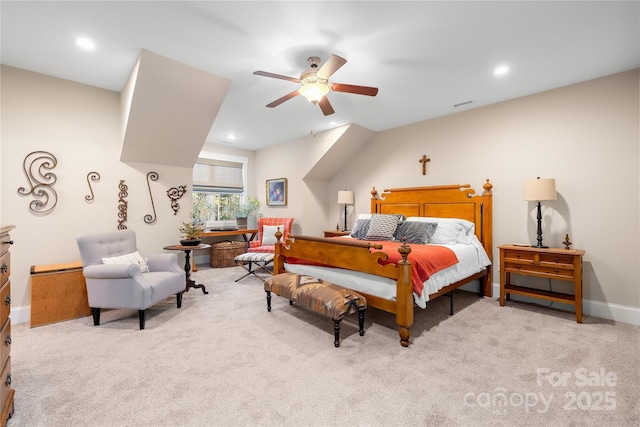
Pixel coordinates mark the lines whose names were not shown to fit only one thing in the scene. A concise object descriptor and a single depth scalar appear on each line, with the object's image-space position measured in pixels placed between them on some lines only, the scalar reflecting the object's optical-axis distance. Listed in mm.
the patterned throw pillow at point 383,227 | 3863
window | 6016
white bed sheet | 2561
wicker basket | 5508
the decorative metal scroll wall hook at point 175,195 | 4105
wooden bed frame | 2395
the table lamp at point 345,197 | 5383
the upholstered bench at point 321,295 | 2354
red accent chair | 4625
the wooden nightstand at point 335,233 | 5220
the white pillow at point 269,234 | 5539
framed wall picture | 6117
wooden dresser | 1469
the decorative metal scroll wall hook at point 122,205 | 3621
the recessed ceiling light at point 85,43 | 2447
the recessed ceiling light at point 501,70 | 2906
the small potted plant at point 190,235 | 3753
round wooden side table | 3734
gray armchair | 2697
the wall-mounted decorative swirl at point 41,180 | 2986
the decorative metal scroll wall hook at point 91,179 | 3371
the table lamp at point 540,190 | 3137
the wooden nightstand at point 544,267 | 2924
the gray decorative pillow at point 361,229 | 4168
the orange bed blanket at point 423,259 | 2498
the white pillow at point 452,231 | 3629
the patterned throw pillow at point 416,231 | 3609
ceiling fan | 2389
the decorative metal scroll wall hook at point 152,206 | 3881
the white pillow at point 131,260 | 2996
